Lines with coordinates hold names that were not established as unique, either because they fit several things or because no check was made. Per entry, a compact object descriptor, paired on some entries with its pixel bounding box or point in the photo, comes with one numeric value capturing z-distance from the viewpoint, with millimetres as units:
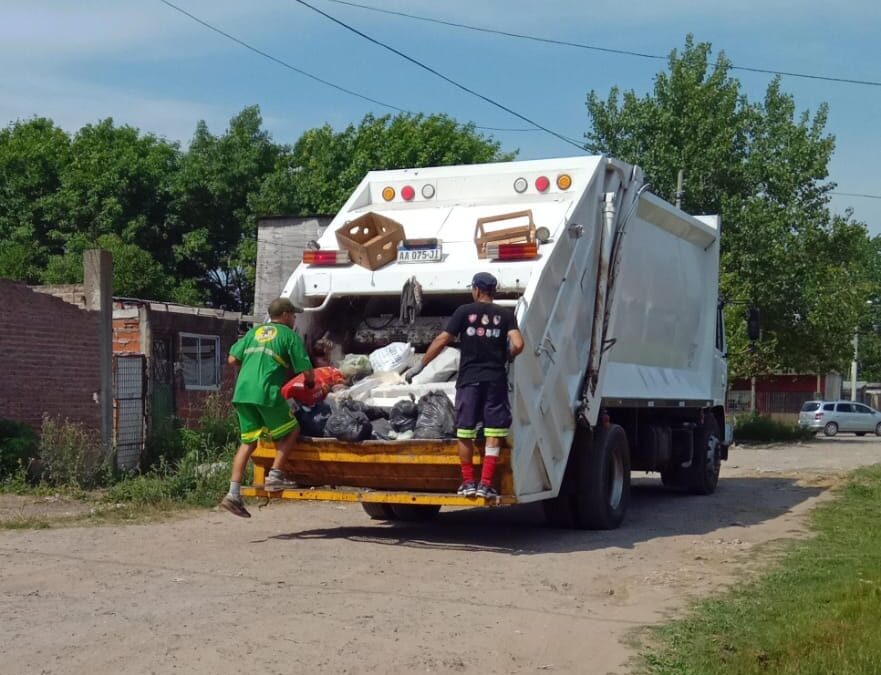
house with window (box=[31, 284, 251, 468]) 16562
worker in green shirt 8797
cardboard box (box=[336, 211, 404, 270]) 9688
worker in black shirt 8398
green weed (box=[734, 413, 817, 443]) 31281
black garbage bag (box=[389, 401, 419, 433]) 8789
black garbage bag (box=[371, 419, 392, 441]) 8797
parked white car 42438
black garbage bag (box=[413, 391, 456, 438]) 8664
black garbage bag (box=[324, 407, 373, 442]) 8773
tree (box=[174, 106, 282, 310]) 32781
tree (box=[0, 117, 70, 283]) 31703
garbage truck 8852
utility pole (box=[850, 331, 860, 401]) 55719
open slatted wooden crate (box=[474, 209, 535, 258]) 9266
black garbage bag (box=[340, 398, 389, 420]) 9016
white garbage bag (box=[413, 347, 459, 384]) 9242
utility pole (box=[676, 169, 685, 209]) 27172
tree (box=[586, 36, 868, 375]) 29156
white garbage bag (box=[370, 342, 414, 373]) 9539
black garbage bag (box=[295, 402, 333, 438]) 9000
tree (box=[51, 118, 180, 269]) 31891
